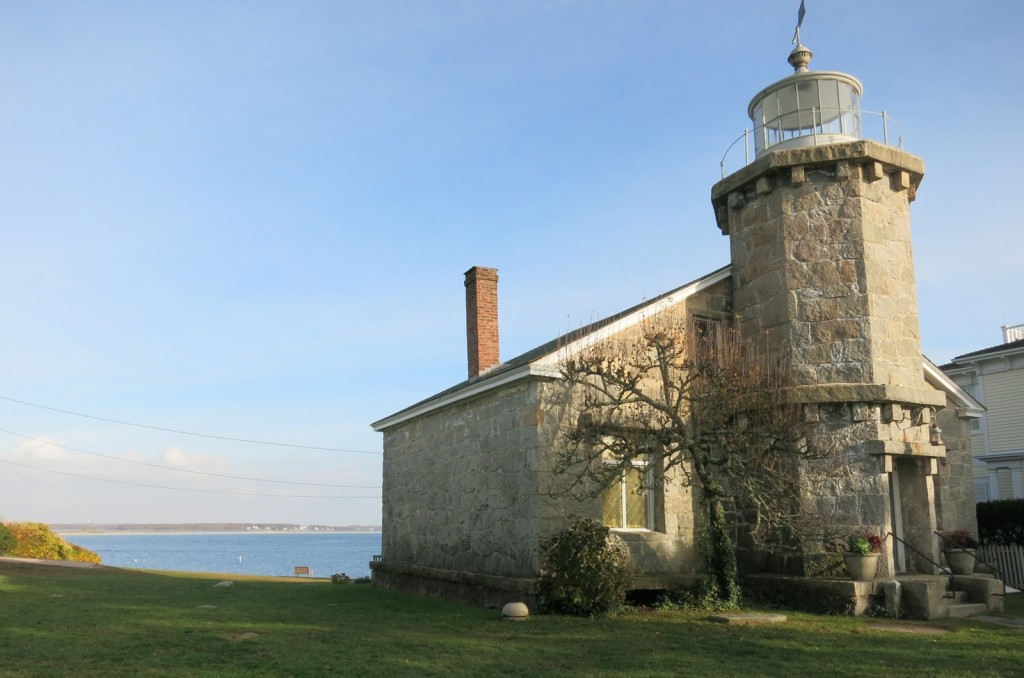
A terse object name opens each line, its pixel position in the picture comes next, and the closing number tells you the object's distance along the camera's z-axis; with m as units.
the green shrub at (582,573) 11.44
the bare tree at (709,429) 11.79
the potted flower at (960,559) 13.63
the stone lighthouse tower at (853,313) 12.77
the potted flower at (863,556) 12.05
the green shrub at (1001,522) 18.33
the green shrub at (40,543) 28.12
